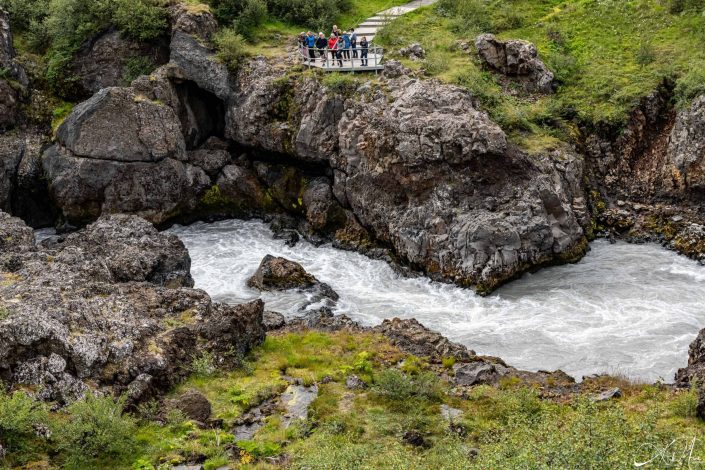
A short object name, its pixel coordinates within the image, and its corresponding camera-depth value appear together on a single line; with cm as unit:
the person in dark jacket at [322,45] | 3485
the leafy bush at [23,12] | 4047
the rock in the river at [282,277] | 2830
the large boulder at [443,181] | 2852
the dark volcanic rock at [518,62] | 3656
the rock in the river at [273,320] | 2428
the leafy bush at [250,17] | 3862
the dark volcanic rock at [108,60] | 3847
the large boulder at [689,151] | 3122
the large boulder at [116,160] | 3309
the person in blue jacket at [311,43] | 3491
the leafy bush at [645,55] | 3762
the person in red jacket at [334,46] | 3466
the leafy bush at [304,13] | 4156
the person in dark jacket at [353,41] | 3450
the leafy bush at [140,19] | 3766
